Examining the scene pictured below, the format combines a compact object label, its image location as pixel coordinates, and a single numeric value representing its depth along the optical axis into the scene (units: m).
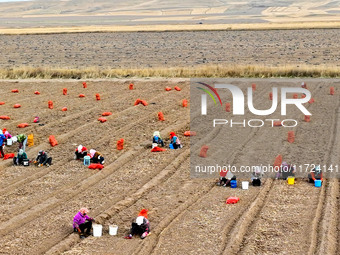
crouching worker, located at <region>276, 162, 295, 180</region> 15.09
